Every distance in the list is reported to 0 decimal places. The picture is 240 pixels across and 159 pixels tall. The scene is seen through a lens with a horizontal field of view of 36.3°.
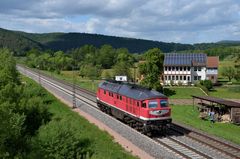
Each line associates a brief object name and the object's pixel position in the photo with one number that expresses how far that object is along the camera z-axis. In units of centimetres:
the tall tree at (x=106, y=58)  16850
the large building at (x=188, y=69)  9735
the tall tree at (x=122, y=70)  9288
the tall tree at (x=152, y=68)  7069
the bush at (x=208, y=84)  8512
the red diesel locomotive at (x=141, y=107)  3225
